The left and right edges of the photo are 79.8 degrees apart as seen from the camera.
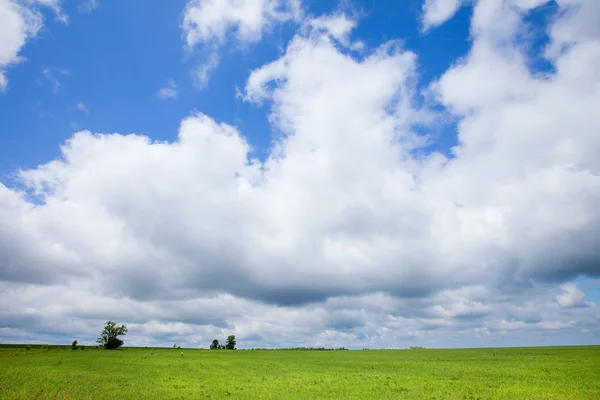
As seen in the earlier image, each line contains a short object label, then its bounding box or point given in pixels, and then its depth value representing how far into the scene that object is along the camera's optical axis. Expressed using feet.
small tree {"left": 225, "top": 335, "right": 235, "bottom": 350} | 652.07
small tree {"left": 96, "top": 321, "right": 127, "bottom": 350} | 461.78
